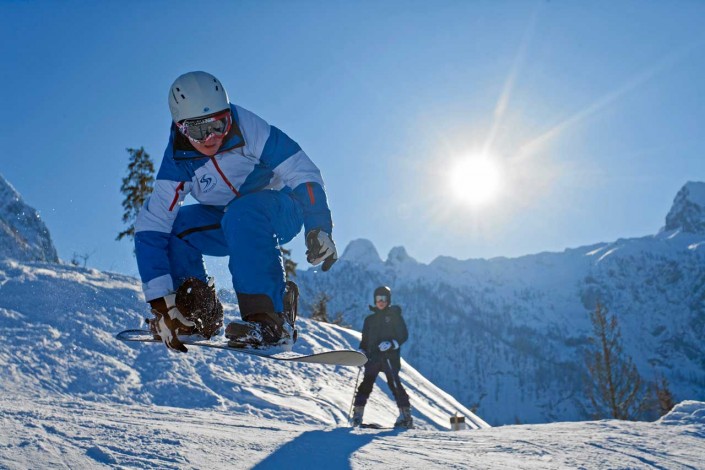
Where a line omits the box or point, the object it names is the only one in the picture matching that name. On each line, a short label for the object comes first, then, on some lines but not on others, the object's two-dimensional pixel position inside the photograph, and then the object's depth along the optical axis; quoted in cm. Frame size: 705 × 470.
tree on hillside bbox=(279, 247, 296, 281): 2790
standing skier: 734
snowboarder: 326
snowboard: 324
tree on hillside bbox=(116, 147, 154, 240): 2575
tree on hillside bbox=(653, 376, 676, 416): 2592
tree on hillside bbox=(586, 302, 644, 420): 1997
